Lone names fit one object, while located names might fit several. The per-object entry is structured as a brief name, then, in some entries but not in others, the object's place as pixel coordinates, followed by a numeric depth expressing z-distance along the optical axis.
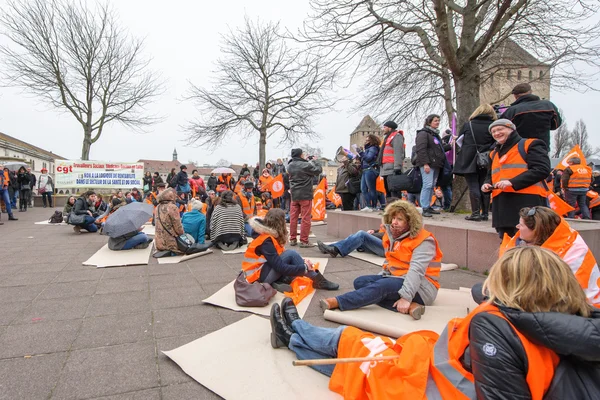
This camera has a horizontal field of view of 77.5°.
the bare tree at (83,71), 19.92
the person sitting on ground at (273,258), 4.14
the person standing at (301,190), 7.15
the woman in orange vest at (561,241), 2.61
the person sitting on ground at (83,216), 9.73
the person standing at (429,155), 6.59
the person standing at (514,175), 3.76
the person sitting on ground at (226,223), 7.05
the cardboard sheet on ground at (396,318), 3.05
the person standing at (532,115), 4.96
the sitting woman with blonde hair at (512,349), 1.40
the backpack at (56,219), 11.92
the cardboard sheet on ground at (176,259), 6.07
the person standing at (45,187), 18.38
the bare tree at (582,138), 46.95
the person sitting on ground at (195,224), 7.22
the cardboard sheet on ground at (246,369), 2.24
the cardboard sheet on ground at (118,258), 5.92
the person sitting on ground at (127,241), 6.93
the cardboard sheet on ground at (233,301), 3.69
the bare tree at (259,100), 24.11
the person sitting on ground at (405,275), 3.43
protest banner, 19.36
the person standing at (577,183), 9.20
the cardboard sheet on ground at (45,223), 11.87
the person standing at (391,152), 7.27
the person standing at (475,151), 5.77
